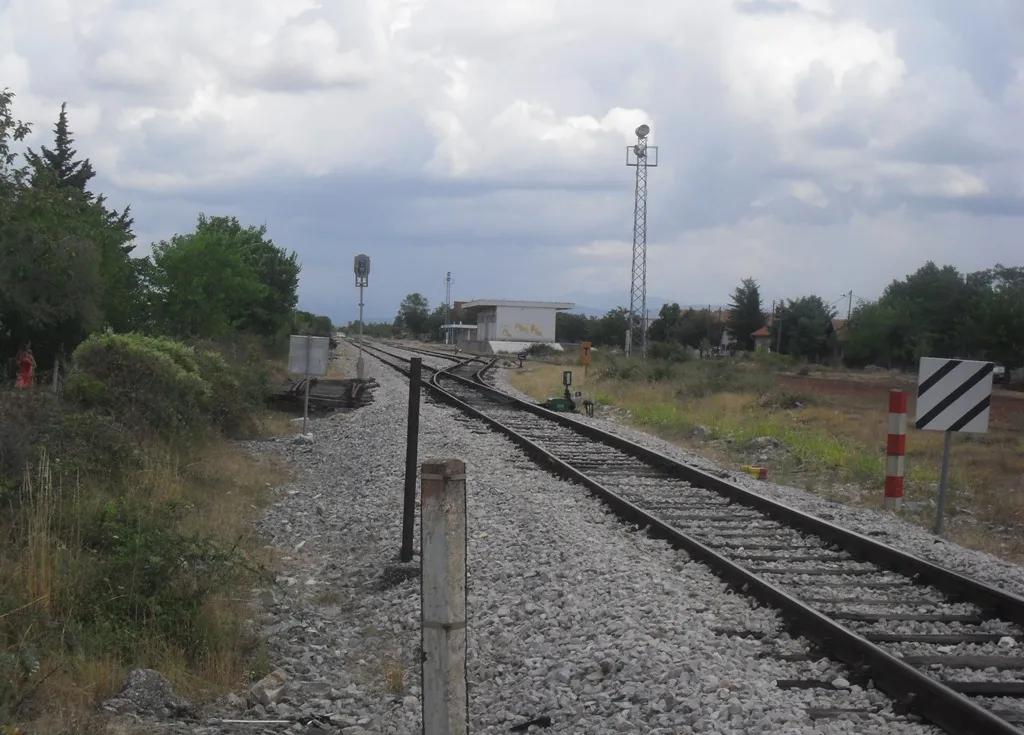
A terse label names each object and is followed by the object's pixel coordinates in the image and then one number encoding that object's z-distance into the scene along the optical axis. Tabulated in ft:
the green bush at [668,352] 174.60
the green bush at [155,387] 42.80
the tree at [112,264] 97.25
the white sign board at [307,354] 56.08
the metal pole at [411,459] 28.60
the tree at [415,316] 561.84
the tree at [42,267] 46.85
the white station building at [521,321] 346.54
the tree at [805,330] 299.38
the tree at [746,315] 344.49
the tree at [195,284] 110.11
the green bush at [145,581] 20.94
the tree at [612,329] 338.19
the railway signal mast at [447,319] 443.36
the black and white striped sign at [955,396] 34.65
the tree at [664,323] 354.33
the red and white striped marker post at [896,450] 38.50
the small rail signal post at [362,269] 92.27
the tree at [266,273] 152.25
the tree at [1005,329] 209.26
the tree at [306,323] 200.44
